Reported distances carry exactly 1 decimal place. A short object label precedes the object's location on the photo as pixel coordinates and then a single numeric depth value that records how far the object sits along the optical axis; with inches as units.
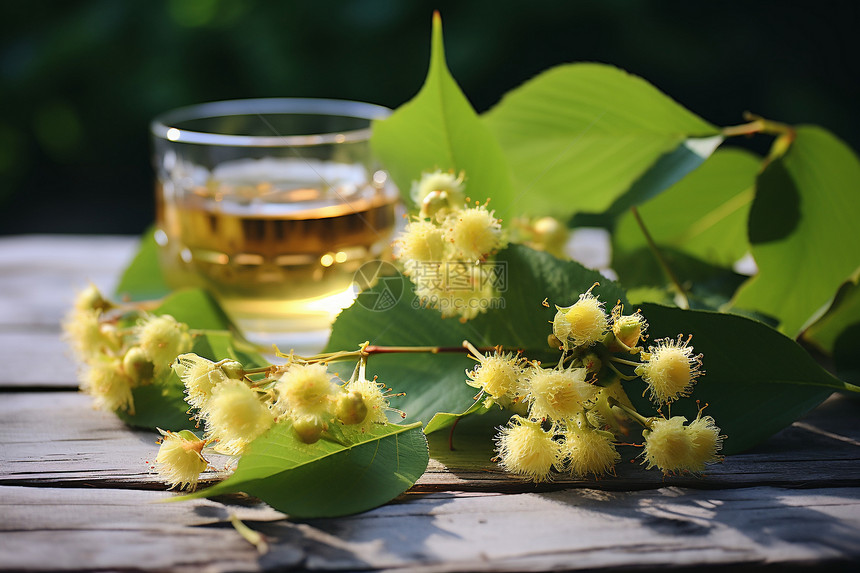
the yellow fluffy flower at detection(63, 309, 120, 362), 20.1
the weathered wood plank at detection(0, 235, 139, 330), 29.8
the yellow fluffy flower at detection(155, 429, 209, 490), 14.9
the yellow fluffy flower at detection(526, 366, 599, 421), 14.5
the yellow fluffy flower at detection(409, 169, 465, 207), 17.6
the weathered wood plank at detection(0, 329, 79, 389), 22.9
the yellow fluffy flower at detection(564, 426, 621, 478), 15.3
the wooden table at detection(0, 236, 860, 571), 13.2
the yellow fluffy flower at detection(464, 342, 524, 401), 15.3
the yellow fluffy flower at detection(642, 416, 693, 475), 14.5
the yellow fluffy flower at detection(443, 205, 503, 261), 16.3
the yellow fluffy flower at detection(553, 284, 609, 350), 14.9
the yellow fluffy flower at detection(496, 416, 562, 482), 15.0
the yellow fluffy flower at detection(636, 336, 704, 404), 14.7
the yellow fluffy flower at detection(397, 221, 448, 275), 16.8
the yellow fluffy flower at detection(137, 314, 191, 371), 18.3
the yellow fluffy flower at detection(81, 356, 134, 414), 18.9
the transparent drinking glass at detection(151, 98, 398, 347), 23.3
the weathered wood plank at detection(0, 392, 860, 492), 16.1
